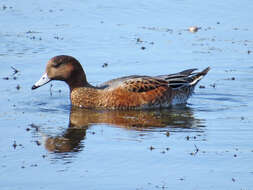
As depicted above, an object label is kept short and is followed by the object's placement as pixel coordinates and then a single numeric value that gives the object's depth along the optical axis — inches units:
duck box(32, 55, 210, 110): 529.0
